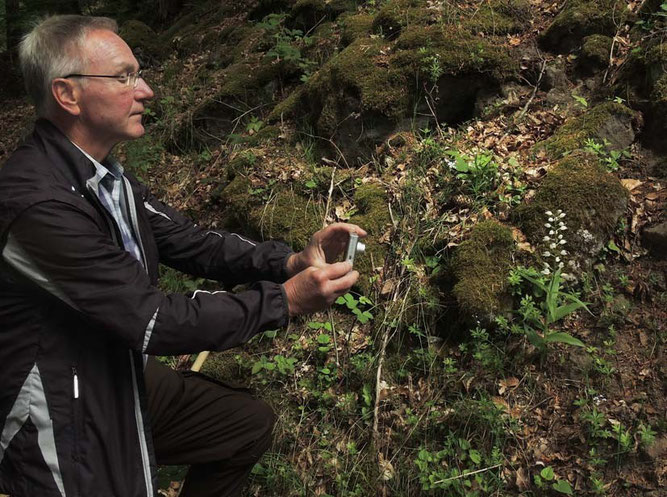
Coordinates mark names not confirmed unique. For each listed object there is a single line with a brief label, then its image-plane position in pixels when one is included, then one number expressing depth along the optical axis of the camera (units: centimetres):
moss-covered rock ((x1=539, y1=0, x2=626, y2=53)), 479
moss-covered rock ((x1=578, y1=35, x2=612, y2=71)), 464
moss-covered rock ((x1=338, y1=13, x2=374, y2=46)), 575
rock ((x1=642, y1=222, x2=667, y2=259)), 360
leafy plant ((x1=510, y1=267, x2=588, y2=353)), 321
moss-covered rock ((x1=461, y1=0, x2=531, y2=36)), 509
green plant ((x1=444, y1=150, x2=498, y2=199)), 405
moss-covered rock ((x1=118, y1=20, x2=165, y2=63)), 952
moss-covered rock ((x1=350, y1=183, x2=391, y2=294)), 401
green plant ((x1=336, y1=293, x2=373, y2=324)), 374
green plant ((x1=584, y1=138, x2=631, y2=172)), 400
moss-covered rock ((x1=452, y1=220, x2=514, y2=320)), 346
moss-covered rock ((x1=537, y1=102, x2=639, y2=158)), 412
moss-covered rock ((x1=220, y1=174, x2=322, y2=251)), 445
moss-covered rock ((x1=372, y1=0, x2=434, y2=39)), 536
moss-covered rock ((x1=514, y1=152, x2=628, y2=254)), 365
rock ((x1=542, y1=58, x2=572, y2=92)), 471
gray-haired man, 195
